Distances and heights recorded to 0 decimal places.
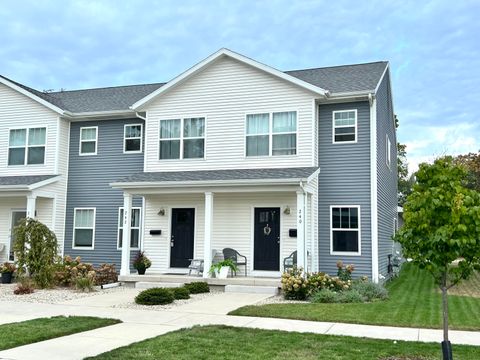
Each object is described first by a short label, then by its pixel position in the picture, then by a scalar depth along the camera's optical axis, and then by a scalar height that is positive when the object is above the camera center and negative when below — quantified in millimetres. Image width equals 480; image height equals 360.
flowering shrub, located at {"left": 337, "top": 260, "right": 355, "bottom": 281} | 14469 -1041
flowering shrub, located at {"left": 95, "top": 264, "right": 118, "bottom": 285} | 15555 -1361
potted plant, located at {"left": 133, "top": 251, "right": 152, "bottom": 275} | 16178 -1011
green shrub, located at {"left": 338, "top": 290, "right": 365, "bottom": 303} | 11961 -1476
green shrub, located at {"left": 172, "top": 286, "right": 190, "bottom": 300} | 12414 -1517
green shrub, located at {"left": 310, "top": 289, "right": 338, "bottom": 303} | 12008 -1488
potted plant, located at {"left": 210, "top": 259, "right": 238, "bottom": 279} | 14796 -1006
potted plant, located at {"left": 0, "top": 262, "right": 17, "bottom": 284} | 16297 -1362
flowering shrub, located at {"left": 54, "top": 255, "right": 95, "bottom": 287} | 14989 -1234
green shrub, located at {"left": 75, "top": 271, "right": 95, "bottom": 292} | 14133 -1460
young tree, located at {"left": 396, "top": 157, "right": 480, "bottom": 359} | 5805 +164
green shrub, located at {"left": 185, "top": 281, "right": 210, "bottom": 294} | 13625 -1485
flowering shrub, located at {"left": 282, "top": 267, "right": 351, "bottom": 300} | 12703 -1248
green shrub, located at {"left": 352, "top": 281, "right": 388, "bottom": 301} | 12500 -1383
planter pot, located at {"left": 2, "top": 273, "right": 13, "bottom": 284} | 16312 -1563
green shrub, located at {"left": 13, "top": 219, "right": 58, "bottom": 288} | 14711 -597
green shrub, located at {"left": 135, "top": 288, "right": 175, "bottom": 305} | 11516 -1497
